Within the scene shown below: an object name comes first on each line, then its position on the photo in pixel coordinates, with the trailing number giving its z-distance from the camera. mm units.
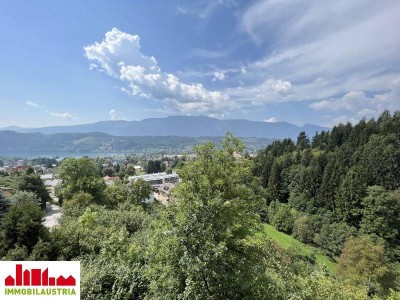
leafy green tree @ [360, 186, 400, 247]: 30406
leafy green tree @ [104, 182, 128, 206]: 29766
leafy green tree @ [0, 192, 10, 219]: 17308
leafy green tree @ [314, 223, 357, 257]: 28625
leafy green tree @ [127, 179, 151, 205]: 29469
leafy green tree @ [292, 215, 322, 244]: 32125
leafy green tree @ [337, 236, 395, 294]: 17234
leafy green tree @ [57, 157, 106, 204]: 26172
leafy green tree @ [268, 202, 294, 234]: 35469
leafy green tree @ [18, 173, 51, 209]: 28391
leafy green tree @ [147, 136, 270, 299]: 5910
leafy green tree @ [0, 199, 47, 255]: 8469
